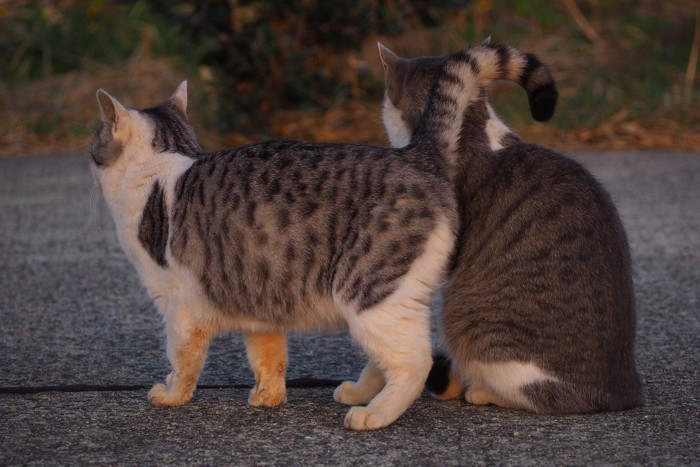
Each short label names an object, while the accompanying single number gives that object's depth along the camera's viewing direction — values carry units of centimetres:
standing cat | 724
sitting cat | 746
